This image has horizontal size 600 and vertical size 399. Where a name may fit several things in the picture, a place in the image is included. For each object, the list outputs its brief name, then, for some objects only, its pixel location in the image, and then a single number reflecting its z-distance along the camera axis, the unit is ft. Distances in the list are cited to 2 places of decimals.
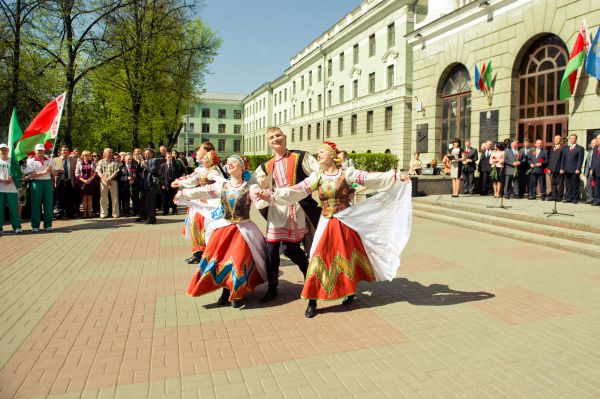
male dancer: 18.76
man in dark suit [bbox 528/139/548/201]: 45.93
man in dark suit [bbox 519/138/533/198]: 47.60
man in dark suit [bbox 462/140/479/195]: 53.36
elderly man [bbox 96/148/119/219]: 47.65
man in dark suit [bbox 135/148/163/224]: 43.09
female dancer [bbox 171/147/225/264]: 22.47
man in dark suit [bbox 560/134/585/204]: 42.09
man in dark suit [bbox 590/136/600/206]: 39.91
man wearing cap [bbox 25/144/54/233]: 37.76
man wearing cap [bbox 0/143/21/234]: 36.35
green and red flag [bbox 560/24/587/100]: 46.21
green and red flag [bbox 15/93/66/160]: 37.91
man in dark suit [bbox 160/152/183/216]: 45.44
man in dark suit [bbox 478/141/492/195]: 52.80
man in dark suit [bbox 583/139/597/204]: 41.38
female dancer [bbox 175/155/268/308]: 17.83
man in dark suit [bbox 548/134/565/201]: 43.62
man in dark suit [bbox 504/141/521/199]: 47.44
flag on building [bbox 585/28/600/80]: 44.01
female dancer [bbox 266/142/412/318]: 17.31
